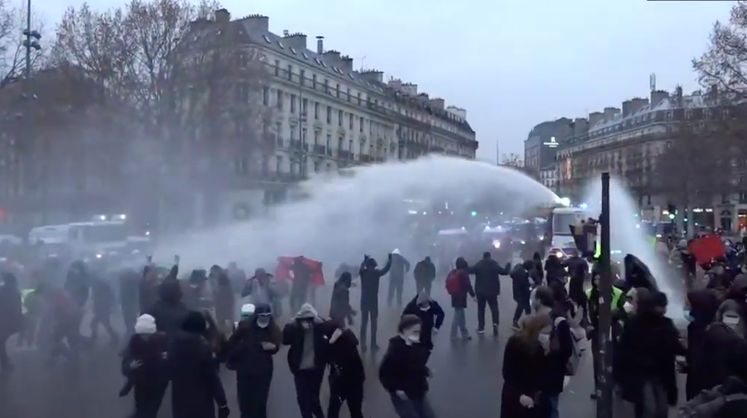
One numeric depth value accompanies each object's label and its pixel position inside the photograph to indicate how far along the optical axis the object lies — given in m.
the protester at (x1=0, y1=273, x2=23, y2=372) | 11.12
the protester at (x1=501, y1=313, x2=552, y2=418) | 5.69
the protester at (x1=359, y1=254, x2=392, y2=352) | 12.79
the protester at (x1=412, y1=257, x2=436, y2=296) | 17.58
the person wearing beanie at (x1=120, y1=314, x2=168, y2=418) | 6.63
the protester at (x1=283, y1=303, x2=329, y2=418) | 7.39
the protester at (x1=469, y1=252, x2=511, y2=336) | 14.42
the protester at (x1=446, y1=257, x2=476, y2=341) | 14.04
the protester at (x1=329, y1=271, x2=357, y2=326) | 12.53
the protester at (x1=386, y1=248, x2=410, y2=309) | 19.16
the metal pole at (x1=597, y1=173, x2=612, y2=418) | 6.02
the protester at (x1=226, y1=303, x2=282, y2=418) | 7.28
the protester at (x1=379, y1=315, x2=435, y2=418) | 6.47
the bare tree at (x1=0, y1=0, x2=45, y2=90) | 34.84
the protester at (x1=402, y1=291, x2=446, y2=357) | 8.61
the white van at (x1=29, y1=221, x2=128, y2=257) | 27.78
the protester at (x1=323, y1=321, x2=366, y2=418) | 7.16
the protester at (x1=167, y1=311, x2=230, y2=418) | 6.22
